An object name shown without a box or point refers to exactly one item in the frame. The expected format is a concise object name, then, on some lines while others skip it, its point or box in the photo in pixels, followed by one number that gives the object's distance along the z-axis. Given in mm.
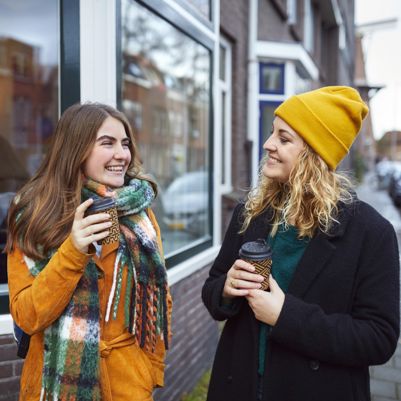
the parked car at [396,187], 18453
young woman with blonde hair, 1556
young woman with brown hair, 1713
